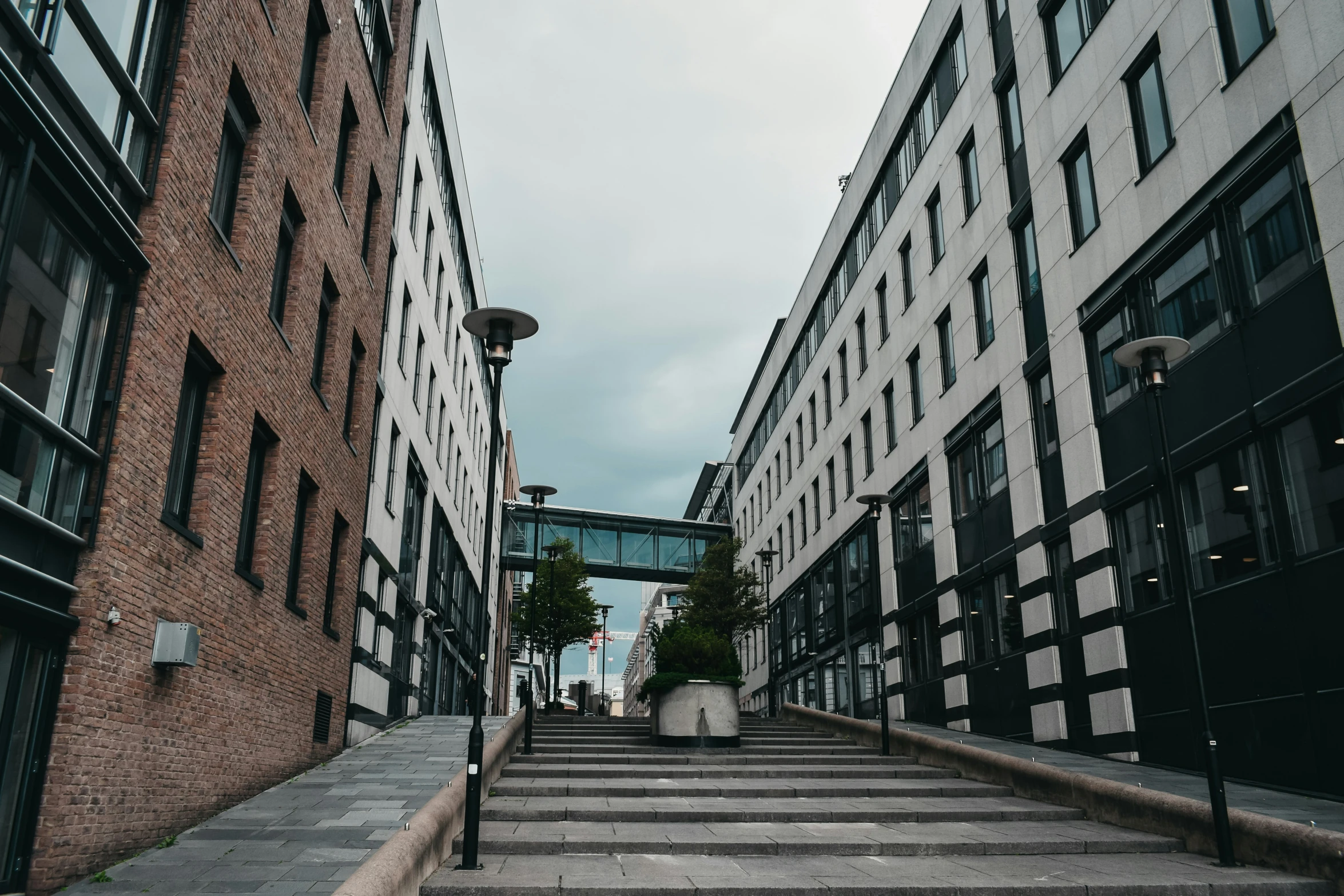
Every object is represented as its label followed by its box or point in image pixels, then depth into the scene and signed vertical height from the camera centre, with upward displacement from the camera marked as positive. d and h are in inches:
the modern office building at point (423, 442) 860.6 +311.1
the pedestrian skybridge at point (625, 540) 2224.4 +426.8
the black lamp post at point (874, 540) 714.8 +139.4
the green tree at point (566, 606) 1801.2 +229.6
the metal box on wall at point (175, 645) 381.4 +32.8
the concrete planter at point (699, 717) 725.3 +12.0
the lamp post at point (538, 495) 874.8 +204.2
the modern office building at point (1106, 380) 477.7 +230.9
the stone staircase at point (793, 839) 331.0 -41.0
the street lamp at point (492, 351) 361.4 +147.0
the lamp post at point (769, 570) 1444.4 +248.4
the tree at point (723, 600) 1529.3 +201.6
